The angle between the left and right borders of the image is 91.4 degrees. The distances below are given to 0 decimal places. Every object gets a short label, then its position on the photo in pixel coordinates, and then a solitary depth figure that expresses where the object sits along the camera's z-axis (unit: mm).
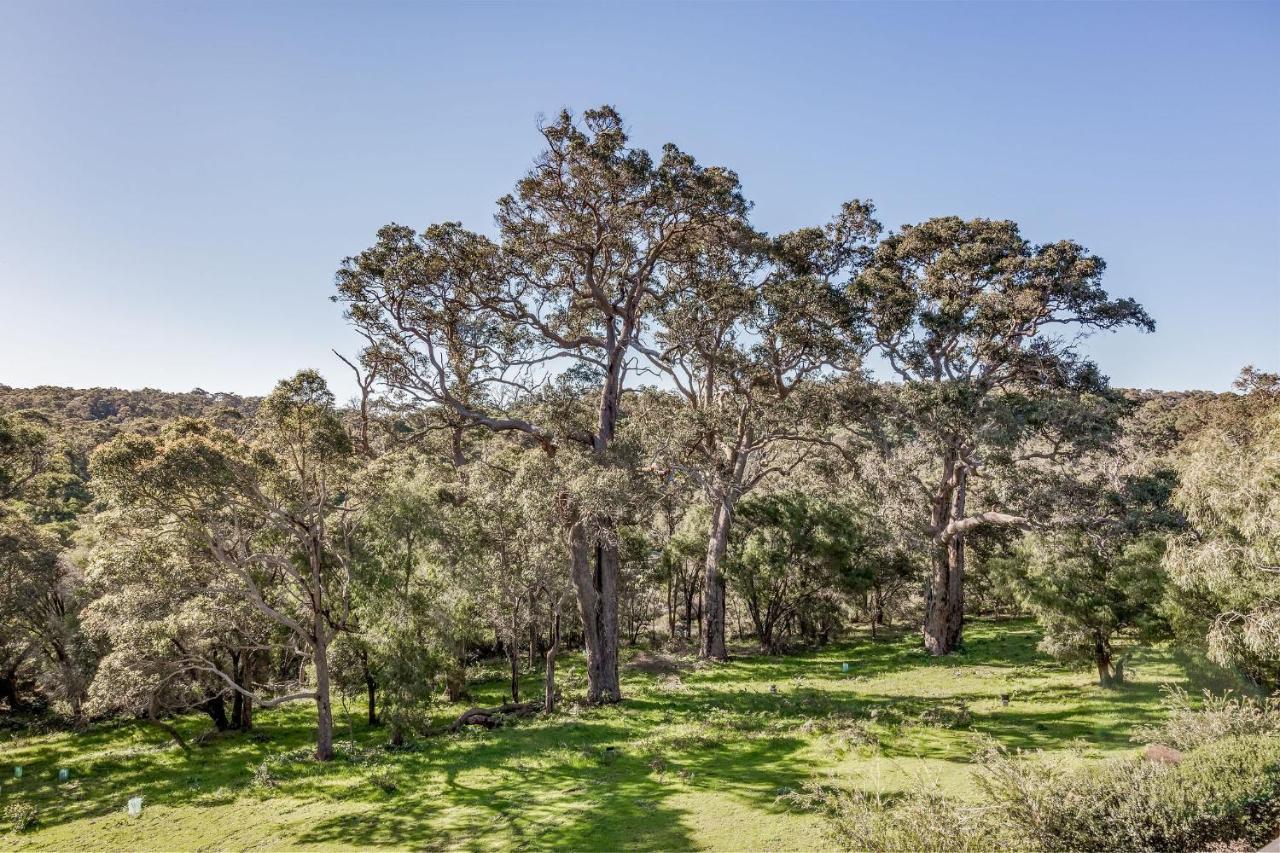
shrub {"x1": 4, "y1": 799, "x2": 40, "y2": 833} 13156
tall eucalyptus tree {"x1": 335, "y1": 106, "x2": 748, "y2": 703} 18391
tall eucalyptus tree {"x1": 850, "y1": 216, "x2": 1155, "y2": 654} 21531
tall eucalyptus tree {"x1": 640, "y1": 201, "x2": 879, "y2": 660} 21483
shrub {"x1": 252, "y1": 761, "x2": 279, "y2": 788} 14448
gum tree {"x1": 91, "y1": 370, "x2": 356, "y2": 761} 14297
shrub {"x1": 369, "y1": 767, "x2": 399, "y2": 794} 13375
